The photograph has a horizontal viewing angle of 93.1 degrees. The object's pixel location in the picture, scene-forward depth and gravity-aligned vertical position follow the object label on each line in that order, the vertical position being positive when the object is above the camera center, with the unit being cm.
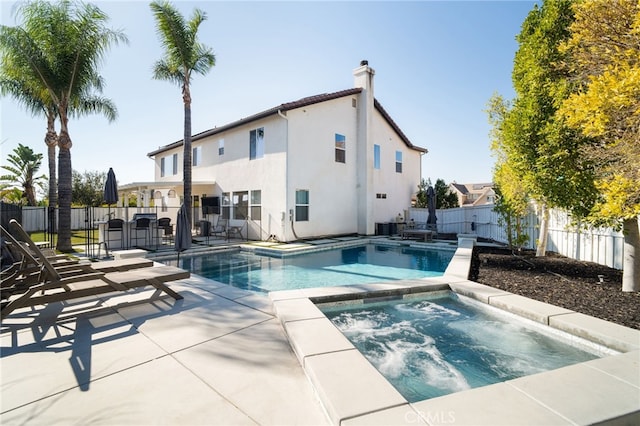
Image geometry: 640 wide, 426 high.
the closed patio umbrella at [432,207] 1668 +24
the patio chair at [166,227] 1362 -69
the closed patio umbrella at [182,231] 891 -57
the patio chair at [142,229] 1187 -69
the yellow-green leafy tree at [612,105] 410 +147
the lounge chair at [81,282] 384 -102
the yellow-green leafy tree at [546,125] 582 +179
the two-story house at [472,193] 5559 +378
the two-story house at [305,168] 1494 +245
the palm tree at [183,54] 1224 +678
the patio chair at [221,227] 1710 -86
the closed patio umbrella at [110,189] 1170 +92
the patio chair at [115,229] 1136 -65
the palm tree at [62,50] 1019 +560
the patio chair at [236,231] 1638 -104
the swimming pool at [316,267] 809 -181
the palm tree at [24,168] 3017 +451
